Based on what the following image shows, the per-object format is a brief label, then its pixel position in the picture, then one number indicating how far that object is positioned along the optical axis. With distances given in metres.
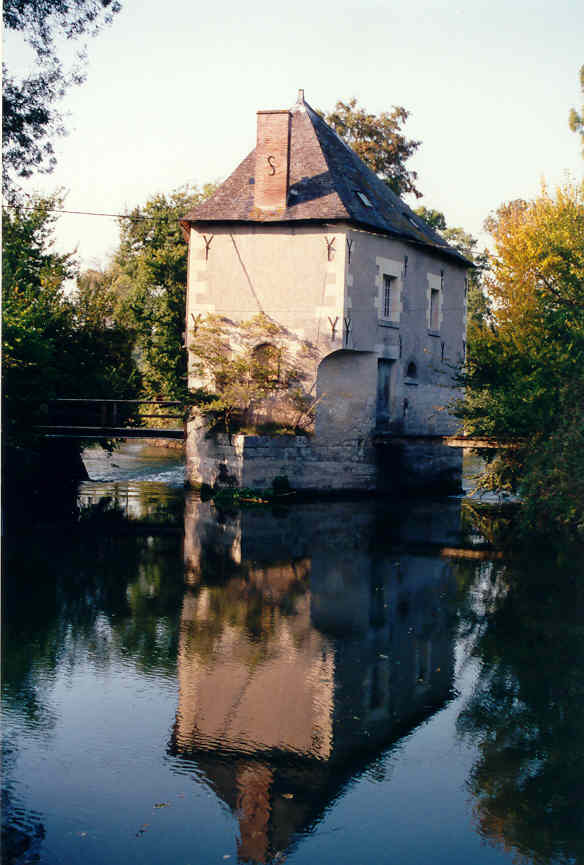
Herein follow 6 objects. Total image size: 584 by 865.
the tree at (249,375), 21.39
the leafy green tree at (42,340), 19.38
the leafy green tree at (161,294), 33.84
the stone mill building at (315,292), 21.38
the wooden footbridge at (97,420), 24.23
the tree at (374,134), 34.09
